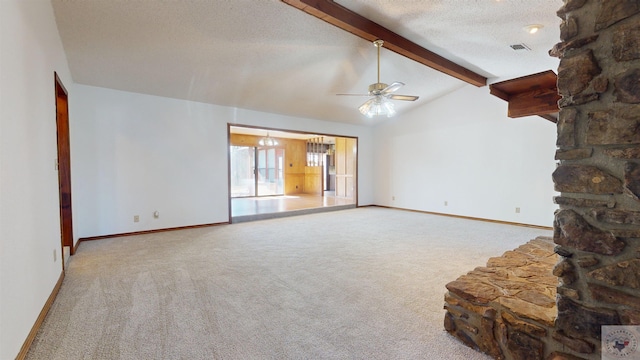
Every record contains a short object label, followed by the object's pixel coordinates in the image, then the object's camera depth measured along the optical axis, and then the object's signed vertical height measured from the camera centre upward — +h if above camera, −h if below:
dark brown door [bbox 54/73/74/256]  3.72 +0.00
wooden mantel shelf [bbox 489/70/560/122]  2.70 +0.77
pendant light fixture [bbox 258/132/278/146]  10.58 +1.02
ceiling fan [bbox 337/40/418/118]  3.95 +1.01
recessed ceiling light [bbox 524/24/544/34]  3.57 +1.78
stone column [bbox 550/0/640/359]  1.27 -0.02
